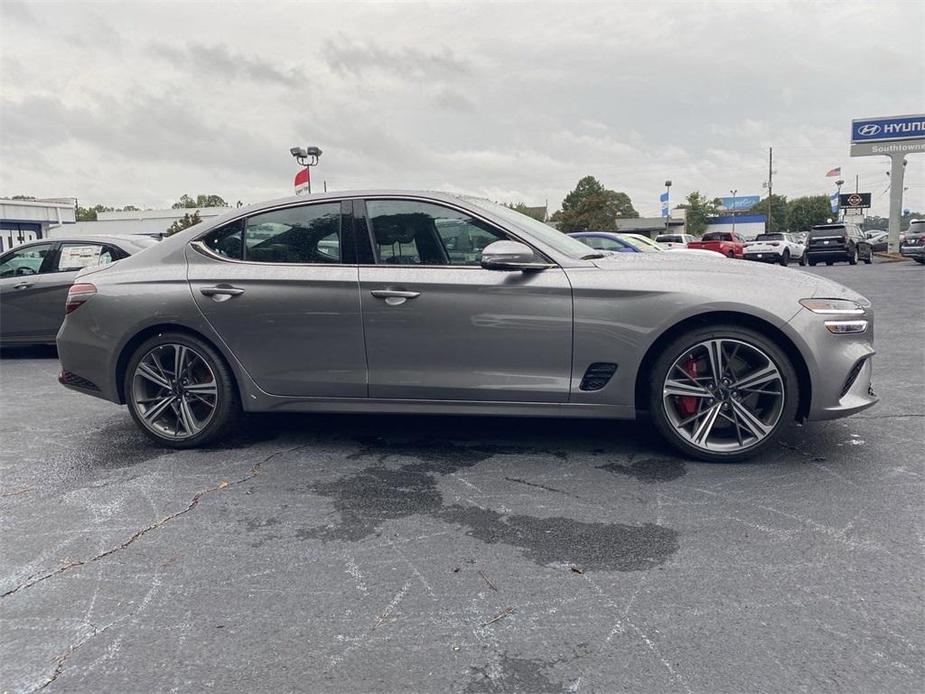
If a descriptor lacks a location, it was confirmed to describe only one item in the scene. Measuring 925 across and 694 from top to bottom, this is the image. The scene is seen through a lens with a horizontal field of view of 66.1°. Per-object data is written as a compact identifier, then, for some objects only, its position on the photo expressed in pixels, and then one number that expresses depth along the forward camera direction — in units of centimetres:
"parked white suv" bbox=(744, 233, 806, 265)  3091
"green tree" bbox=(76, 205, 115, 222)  9193
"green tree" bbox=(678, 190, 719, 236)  11591
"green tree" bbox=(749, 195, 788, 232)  12451
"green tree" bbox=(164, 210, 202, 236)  4494
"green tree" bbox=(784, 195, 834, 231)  11839
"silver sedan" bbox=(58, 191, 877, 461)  401
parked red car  3219
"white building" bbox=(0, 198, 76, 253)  4078
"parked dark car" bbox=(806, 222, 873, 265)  2758
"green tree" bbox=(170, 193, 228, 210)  10456
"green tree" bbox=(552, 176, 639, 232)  8175
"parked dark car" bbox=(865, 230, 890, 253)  4279
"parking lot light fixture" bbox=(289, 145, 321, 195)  1541
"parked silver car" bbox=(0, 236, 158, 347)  855
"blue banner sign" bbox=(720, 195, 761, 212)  12850
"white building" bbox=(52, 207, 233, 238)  5831
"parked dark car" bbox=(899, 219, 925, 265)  2344
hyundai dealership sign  3681
